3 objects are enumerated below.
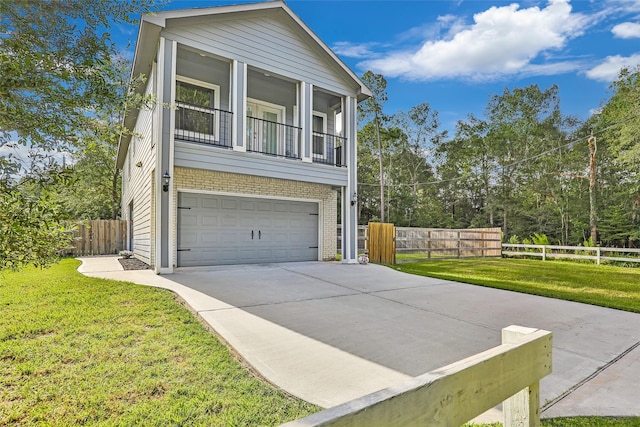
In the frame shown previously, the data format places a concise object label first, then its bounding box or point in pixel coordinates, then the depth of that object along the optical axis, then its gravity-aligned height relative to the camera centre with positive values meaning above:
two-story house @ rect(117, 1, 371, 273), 7.72 +2.17
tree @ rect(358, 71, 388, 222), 23.91 +8.50
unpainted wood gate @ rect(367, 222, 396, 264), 11.92 -0.76
